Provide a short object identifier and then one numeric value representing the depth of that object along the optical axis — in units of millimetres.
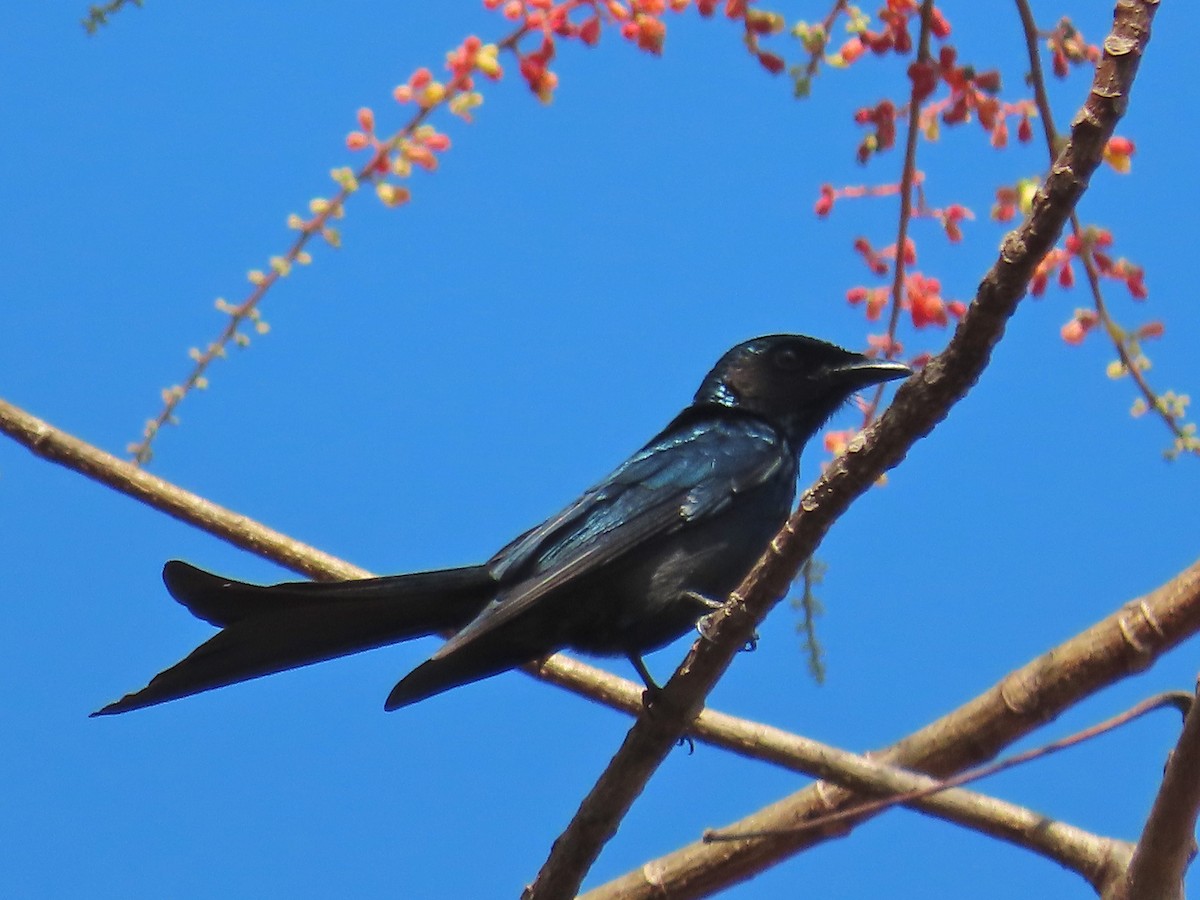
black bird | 6238
